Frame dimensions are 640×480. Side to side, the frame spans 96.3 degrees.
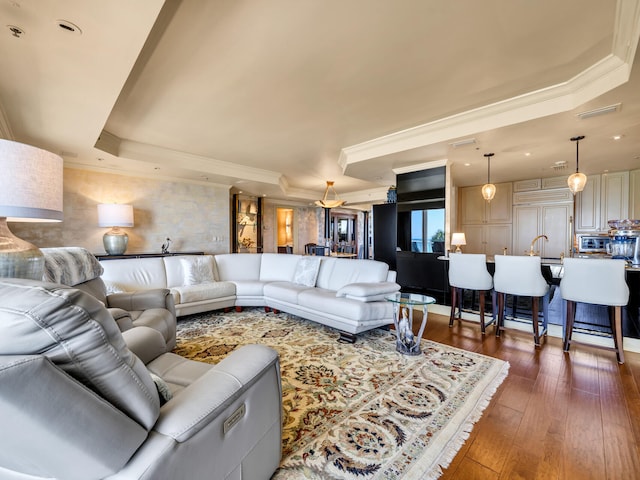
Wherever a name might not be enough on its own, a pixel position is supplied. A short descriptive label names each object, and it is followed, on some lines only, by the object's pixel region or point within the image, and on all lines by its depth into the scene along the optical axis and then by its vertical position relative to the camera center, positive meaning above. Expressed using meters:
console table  4.72 -0.31
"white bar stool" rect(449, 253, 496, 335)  3.35 -0.44
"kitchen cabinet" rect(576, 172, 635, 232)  5.44 +0.78
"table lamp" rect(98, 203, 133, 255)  4.82 +0.27
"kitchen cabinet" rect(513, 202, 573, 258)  6.06 +0.30
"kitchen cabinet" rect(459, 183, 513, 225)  6.75 +0.84
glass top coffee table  2.67 -0.86
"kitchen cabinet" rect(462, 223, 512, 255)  6.77 +0.05
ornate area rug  1.44 -1.09
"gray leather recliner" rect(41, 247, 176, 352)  2.15 -0.51
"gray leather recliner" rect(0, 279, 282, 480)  0.60 -0.42
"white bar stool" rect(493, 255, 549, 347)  2.96 -0.45
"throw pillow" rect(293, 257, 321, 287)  3.98 -0.46
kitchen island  3.00 -0.78
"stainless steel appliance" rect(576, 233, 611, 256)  5.39 -0.04
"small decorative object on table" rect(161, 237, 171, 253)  5.70 -0.15
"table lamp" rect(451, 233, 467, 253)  4.35 +0.02
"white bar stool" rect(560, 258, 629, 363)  2.51 -0.43
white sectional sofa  3.00 -0.60
